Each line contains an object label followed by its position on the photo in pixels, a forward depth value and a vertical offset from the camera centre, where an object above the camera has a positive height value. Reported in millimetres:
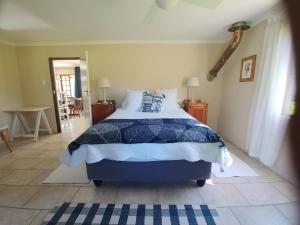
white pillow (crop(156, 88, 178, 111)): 3168 -238
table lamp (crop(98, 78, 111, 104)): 3529 +69
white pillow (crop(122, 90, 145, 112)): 3135 -279
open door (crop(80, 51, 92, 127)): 3368 -20
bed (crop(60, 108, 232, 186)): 1744 -707
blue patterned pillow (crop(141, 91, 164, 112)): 2982 -299
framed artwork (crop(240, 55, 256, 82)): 2691 +327
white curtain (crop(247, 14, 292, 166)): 2027 -153
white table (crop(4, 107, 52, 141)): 3436 -762
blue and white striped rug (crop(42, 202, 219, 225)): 1463 -1188
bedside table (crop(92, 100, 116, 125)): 3512 -521
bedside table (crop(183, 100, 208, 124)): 3473 -462
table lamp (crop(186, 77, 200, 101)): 3496 +109
